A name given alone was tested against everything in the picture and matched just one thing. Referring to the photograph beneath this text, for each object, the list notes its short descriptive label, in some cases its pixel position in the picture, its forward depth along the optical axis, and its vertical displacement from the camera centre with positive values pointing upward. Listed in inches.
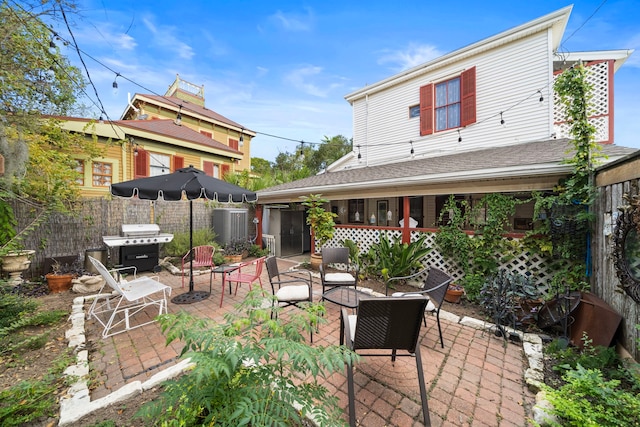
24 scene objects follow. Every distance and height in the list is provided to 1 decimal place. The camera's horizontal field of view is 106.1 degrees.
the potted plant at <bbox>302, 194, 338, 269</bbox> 257.6 -11.6
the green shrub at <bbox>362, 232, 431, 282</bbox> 199.2 -38.7
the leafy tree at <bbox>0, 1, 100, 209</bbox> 175.2 +101.9
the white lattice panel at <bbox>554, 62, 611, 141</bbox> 241.4 +108.6
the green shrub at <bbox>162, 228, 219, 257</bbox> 283.4 -40.0
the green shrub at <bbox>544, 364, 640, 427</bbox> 68.1 -57.9
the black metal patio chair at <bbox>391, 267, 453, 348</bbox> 117.6 -39.9
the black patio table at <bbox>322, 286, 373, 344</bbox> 121.3 -46.9
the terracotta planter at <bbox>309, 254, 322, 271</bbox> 260.8 -54.1
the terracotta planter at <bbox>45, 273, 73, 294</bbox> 192.4 -58.2
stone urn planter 182.7 -42.4
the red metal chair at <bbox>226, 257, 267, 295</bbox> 161.0 -46.4
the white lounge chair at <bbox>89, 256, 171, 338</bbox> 127.9 -61.4
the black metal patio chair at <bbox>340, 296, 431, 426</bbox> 80.9 -39.6
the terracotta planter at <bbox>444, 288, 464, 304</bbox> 173.6 -60.1
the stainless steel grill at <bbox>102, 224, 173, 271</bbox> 231.9 -34.0
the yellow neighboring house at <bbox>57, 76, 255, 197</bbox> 398.0 +127.3
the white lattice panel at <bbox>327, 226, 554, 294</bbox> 166.6 -35.3
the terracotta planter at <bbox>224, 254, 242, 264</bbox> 292.8 -58.8
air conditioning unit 335.6 -20.2
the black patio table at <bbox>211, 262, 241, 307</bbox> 176.2 -43.9
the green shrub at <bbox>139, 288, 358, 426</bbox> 49.8 -39.9
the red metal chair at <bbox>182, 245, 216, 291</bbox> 217.8 -42.5
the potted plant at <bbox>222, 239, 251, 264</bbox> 296.2 -52.8
